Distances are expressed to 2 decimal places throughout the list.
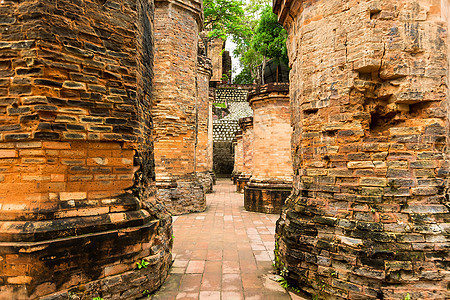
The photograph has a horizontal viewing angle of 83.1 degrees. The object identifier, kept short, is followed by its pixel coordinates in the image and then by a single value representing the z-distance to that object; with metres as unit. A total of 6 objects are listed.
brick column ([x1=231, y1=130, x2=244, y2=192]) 17.42
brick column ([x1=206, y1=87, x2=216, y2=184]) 16.33
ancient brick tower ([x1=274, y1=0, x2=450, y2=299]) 2.72
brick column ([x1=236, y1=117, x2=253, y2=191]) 13.30
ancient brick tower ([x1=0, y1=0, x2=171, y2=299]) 2.53
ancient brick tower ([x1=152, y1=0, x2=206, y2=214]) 8.02
